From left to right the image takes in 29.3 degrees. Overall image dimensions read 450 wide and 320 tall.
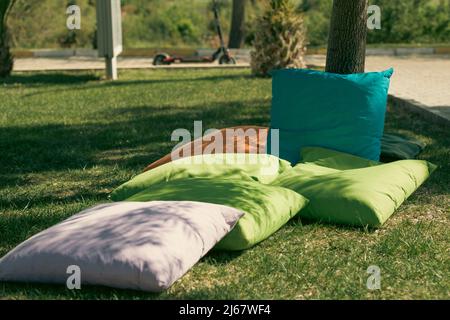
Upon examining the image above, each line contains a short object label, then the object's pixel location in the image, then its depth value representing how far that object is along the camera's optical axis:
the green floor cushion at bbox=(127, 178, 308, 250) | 5.25
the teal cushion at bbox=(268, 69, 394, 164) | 7.25
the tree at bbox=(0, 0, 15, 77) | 15.25
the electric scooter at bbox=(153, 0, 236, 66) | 17.84
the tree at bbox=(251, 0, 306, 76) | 14.94
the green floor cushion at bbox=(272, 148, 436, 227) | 5.80
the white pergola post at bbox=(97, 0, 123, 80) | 14.52
